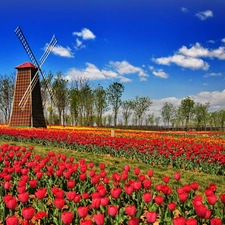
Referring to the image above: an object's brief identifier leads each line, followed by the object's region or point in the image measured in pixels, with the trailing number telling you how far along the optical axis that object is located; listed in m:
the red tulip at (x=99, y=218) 2.72
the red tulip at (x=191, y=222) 2.53
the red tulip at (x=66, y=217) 2.75
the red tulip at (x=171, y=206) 3.31
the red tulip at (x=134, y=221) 2.52
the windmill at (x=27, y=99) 33.69
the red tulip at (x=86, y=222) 2.49
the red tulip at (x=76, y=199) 3.67
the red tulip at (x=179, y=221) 2.53
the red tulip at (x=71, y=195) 3.66
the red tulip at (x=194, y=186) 4.25
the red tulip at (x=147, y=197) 3.58
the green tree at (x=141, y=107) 72.56
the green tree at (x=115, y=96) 63.28
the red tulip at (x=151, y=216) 2.82
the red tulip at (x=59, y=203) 3.29
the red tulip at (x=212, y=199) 3.44
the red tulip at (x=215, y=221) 2.58
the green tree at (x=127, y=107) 73.42
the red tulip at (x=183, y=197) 3.63
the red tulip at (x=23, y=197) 3.66
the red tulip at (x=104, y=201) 3.42
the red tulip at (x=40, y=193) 3.73
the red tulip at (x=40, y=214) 3.21
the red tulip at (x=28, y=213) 2.91
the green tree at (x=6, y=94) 58.69
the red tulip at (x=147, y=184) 4.25
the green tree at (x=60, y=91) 54.62
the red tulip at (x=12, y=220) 2.56
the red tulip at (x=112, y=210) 3.04
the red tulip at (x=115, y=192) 3.78
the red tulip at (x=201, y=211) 2.97
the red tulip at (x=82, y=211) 2.92
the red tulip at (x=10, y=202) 3.34
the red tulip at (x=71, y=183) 4.34
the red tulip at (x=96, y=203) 3.38
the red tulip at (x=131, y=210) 3.02
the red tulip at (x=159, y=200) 3.55
